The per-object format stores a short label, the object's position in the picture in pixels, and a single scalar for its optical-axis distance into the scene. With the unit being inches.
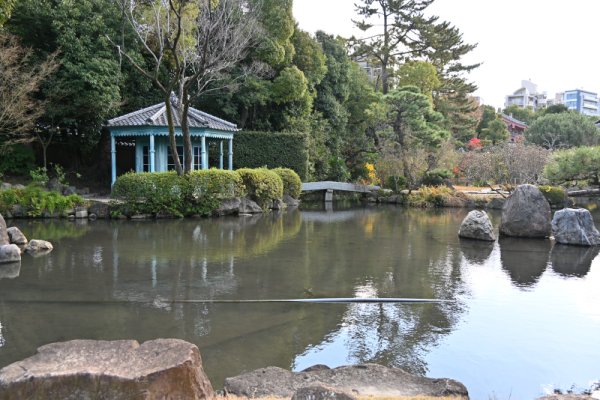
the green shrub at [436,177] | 867.1
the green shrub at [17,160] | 708.7
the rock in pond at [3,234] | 346.6
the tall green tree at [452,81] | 1222.3
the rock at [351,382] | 132.1
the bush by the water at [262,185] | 654.7
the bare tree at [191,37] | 589.4
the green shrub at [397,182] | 886.4
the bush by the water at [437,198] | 813.2
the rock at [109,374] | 105.5
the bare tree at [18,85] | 593.6
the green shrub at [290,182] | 756.0
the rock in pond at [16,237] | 381.4
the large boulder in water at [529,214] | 462.9
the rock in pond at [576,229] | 427.5
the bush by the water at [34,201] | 557.9
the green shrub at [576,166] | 587.2
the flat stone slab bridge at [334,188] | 873.5
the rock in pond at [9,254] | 330.3
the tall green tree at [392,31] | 1198.9
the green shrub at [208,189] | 598.9
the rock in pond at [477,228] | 450.6
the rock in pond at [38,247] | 371.2
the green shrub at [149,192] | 577.6
